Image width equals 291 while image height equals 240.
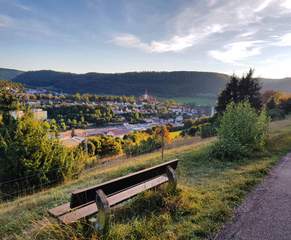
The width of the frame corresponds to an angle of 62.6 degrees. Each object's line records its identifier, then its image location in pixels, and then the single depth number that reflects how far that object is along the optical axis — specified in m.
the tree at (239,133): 8.13
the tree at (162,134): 12.55
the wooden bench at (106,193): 3.00
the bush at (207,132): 21.75
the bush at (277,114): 30.35
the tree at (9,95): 17.58
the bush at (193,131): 33.47
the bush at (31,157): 9.53
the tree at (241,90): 27.17
